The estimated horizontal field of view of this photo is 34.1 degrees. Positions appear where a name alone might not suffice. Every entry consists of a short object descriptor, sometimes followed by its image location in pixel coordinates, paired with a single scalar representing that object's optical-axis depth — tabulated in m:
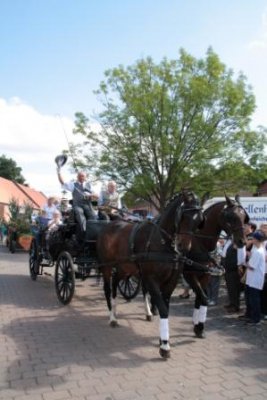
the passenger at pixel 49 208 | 11.98
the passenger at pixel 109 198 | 9.04
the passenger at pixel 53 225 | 10.72
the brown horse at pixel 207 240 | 6.64
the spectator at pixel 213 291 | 9.48
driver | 9.05
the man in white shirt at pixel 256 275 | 7.60
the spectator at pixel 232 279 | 8.84
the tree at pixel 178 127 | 18.38
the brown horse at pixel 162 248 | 5.79
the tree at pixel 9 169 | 88.69
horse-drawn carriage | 8.77
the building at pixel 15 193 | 63.06
